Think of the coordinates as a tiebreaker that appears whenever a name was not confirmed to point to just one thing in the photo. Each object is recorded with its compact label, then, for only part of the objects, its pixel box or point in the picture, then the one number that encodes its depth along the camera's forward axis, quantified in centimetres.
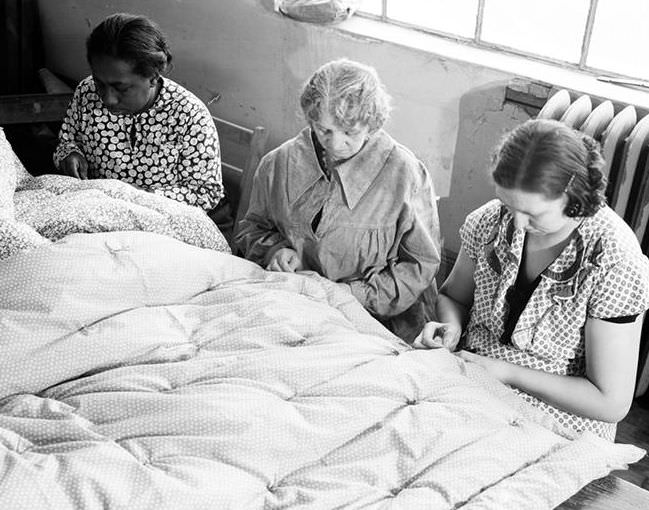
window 327
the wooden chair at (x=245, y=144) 333
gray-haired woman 252
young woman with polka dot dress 200
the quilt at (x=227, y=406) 163
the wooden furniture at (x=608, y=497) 178
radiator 297
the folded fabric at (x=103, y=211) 239
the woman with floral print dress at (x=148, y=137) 301
